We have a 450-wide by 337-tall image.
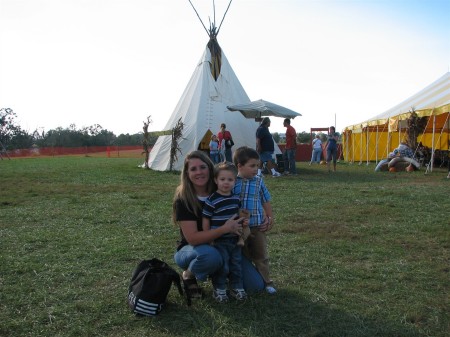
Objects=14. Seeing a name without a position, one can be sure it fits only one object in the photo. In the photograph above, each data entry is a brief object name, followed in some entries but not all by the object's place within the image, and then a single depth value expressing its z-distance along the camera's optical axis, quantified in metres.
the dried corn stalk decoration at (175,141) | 13.83
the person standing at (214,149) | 12.59
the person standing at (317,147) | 19.00
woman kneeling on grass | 2.89
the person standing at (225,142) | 12.55
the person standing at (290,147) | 11.88
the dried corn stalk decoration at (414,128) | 13.89
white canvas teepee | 14.39
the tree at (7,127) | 57.51
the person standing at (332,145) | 13.02
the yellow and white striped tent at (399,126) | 12.90
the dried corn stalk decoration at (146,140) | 15.08
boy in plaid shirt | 3.10
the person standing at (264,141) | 10.54
